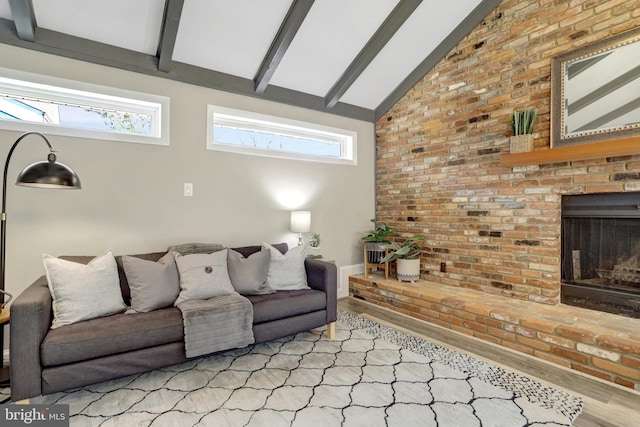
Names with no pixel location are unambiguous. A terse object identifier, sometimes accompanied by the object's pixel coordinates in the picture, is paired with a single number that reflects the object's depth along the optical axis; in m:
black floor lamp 2.05
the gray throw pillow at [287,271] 2.94
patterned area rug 1.82
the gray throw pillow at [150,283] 2.35
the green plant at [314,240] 3.72
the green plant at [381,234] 4.12
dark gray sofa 1.77
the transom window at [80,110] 2.58
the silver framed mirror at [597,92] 2.53
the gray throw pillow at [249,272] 2.77
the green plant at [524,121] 3.03
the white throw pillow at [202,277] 2.53
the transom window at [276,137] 3.53
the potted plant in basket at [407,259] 3.85
